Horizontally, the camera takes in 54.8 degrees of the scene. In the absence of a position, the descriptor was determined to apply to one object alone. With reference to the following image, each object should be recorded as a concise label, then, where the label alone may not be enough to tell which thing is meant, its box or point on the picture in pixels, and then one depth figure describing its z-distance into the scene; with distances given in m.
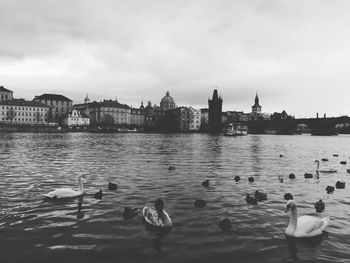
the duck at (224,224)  12.35
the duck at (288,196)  16.48
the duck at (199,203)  15.40
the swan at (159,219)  12.00
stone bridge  184.32
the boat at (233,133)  163.50
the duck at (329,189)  19.39
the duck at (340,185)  21.30
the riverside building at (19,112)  186.75
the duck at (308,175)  25.39
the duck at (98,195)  16.72
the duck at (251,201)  16.06
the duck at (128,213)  13.53
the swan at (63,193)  16.20
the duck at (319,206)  15.24
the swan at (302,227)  11.35
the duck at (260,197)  16.81
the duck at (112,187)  18.94
